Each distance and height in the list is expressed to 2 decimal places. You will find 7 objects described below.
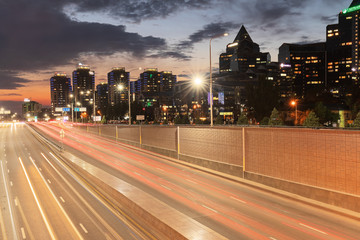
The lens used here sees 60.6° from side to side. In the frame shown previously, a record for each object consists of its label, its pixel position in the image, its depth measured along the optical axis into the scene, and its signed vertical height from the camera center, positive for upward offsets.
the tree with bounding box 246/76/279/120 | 90.25 +3.53
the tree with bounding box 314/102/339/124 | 75.88 -1.21
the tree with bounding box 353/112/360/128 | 42.47 -1.91
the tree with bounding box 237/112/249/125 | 70.69 -2.19
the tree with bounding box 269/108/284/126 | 59.22 -1.89
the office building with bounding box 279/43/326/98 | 125.06 +8.22
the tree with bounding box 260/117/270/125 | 66.84 -2.48
